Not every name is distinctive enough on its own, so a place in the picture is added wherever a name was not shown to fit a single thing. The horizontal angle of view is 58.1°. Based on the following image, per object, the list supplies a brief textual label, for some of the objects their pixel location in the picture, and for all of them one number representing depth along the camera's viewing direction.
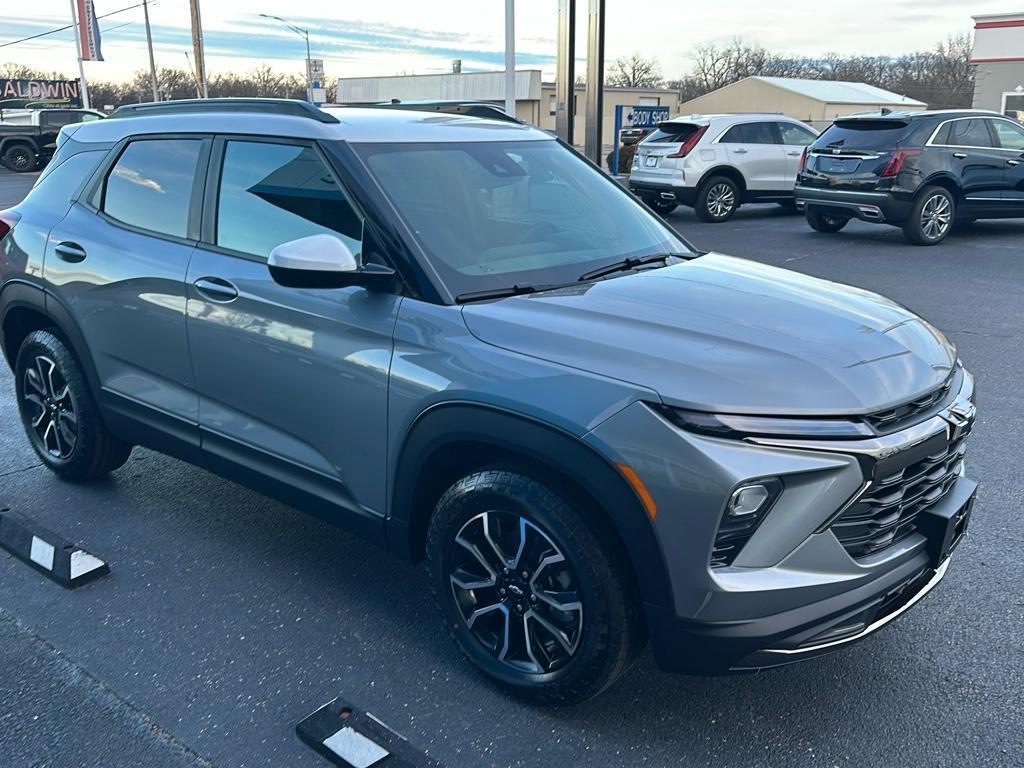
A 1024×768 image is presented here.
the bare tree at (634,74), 97.38
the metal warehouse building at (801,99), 51.51
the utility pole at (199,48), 35.16
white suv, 14.98
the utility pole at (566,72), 13.29
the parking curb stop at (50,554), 3.66
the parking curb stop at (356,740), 2.56
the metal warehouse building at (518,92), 63.62
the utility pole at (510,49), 15.80
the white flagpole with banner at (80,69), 42.97
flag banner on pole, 42.66
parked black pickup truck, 28.80
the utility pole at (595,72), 13.38
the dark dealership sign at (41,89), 54.41
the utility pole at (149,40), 50.59
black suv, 11.97
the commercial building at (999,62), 35.66
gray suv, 2.36
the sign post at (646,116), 26.94
